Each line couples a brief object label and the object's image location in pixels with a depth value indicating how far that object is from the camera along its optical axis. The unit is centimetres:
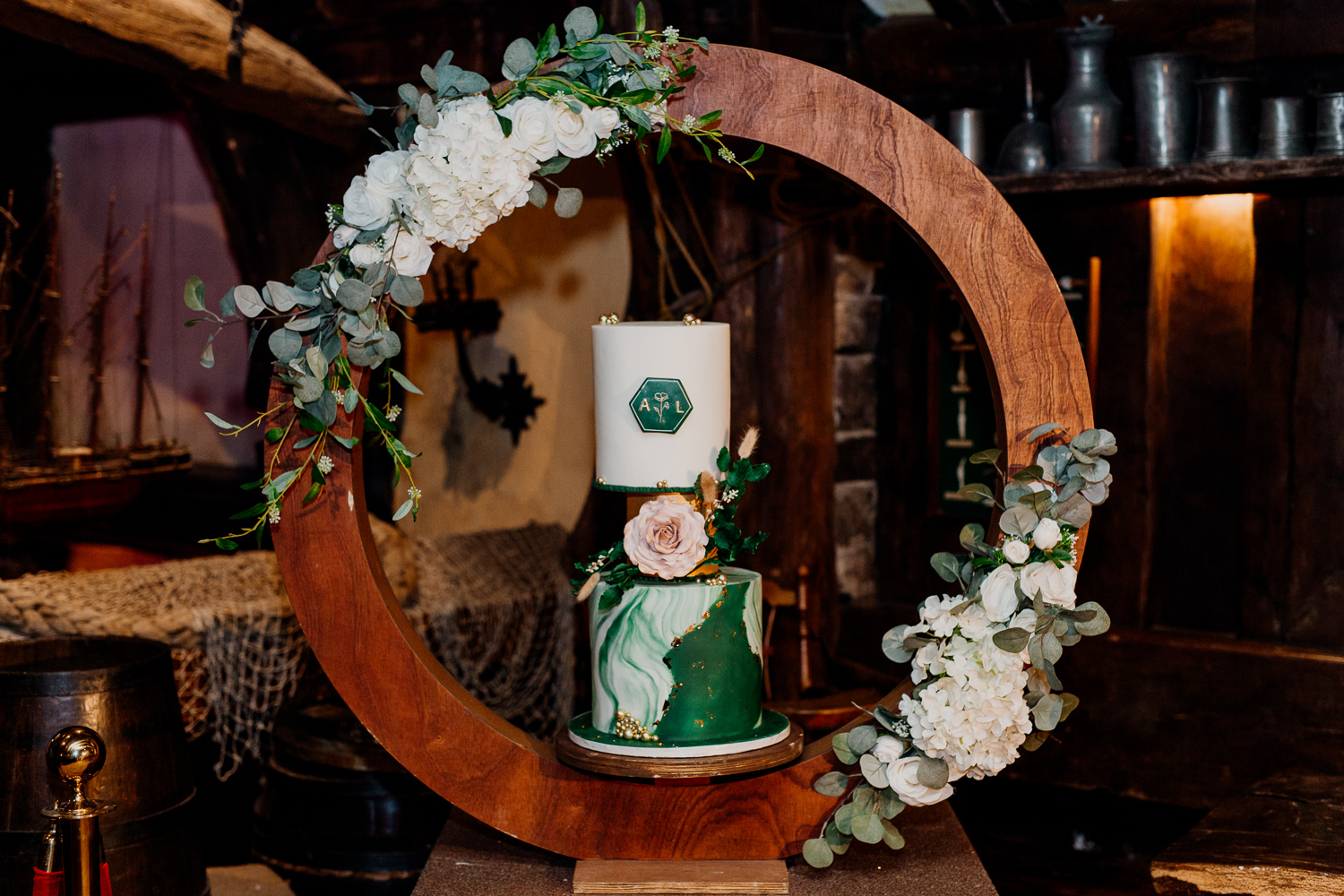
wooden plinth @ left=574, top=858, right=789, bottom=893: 165
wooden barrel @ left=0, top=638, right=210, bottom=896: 172
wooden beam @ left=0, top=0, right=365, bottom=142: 257
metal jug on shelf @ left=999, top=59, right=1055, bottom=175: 304
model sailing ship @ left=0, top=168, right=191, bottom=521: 298
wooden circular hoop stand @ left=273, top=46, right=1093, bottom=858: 160
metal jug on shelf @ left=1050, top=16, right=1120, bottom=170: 296
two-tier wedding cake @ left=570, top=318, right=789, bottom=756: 162
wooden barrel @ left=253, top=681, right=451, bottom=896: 224
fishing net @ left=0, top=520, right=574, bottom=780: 292
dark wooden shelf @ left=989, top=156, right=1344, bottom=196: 270
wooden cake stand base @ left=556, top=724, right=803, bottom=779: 158
